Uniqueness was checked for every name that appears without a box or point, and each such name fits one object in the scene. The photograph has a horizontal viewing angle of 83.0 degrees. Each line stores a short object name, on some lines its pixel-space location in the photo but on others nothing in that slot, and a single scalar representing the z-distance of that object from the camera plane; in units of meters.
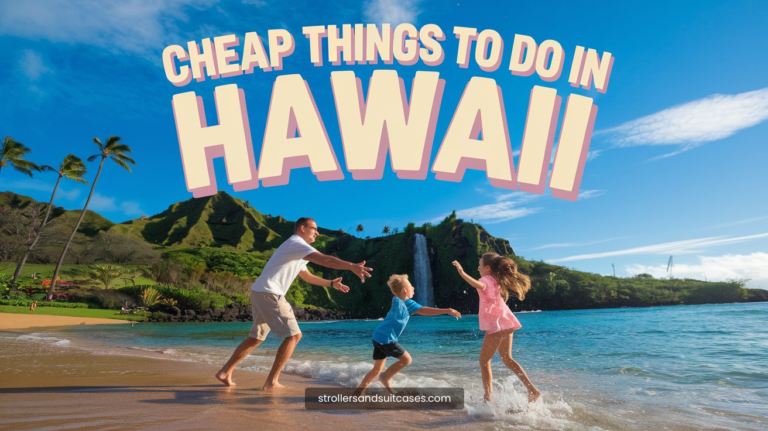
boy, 4.32
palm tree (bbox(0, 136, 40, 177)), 33.22
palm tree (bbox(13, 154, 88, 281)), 35.81
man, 4.65
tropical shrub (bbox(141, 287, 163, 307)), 33.12
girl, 4.55
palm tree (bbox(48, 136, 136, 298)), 37.09
